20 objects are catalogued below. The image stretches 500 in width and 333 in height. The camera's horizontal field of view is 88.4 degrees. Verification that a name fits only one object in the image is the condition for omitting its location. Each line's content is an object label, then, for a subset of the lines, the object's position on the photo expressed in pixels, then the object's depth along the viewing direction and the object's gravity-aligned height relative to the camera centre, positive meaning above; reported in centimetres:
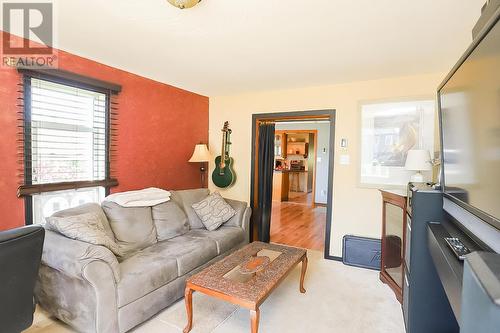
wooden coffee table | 169 -87
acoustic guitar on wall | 406 -7
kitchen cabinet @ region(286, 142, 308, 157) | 862 +47
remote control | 108 -38
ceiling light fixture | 152 +94
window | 227 +14
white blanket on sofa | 257 -40
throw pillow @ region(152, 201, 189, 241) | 273 -67
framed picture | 291 +31
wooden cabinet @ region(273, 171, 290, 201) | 727 -69
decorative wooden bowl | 205 -87
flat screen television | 92 +16
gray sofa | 169 -89
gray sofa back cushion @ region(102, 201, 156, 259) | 239 -66
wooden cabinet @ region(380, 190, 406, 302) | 240 -77
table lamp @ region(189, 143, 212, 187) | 375 +10
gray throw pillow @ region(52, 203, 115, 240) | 212 -45
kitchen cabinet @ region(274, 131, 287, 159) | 828 +52
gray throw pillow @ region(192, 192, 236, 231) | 309 -63
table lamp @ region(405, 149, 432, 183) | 254 +3
